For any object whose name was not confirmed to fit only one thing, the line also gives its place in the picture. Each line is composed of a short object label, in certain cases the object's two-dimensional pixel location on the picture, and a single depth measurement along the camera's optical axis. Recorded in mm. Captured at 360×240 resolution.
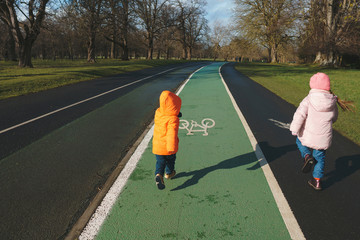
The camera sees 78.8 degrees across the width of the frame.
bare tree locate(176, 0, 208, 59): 48844
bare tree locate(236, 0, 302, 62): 38719
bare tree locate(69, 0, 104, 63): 26386
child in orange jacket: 3131
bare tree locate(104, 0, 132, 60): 31953
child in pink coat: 3240
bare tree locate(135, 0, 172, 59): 42672
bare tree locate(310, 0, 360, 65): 25070
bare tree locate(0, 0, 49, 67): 20425
